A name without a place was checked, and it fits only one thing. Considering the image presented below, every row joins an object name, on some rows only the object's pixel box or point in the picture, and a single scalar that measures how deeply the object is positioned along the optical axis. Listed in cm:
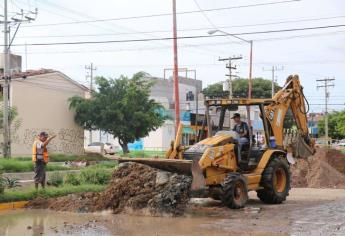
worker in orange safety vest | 1611
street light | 4531
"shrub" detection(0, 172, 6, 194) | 1458
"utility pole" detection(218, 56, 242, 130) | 6167
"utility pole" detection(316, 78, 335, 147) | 8572
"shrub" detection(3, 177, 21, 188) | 1621
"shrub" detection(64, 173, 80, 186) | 1764
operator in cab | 1507
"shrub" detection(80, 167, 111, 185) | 1791
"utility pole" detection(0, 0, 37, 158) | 3478
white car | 5423
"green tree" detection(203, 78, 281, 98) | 9006
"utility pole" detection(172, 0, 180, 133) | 2884
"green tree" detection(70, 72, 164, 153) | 4091
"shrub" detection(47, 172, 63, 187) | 1766
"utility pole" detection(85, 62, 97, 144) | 7922
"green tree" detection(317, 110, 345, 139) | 9549
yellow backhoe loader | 1376
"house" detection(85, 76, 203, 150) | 6525
